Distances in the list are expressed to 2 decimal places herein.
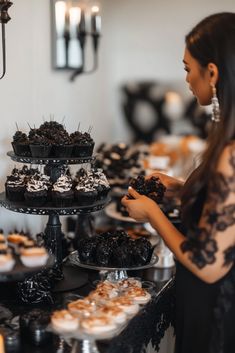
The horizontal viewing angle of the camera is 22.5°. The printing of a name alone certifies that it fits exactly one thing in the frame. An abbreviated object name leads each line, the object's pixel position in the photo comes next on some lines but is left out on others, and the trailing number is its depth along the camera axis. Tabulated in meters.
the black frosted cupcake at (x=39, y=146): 1.77
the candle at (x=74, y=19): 2.76
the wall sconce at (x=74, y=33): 2.59
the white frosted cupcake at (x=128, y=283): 1.72
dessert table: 1.50
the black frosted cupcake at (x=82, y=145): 1.83
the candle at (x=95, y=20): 3.01
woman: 1.31
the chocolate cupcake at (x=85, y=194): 1.79
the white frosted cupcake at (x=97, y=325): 1.36
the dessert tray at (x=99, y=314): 1.37
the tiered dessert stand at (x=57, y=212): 1.74
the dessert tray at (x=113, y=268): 1.79
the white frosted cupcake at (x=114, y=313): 1.45
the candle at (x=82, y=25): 2.86
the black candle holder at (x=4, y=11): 1.80
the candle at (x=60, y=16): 2.58
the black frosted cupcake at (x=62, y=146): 1.79
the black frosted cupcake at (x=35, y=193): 1.74
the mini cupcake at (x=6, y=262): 1.39
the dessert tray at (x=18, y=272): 1.39
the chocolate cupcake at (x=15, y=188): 1.79
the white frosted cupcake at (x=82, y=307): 1.44
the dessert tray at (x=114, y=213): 2.71
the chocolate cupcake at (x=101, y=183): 1.87
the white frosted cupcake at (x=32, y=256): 1.42
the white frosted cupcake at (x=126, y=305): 1.53
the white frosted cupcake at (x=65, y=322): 1.37
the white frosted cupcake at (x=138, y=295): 1.64
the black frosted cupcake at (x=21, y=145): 1.81
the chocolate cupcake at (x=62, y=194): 1.75
